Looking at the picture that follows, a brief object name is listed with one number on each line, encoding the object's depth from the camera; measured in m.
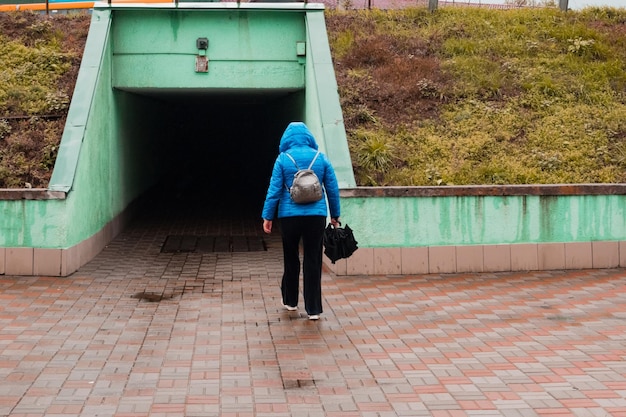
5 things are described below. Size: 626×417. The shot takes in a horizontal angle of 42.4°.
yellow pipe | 16.88
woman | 7.42
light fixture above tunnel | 12.41
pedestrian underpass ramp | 9.42
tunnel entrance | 14.87
